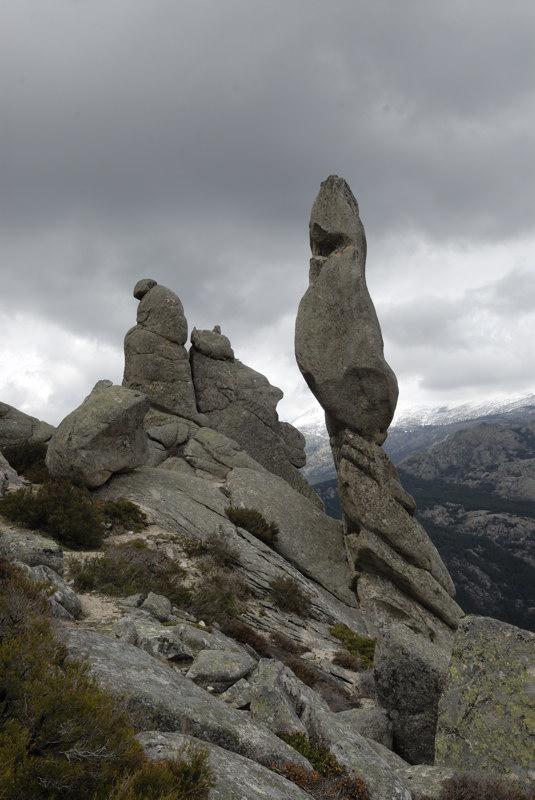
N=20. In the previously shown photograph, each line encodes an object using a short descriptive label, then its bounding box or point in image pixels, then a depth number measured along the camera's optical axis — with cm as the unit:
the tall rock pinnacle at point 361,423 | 2502
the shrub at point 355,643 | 1748
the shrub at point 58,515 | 1722
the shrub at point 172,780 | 377
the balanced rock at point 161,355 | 3819
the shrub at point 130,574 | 1307
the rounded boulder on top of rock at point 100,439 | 2195
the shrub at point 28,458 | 2331
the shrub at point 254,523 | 2508
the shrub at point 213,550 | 1897
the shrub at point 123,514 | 1998
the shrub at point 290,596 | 1923
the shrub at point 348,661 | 1548
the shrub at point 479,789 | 709
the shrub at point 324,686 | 1181
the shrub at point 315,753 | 667
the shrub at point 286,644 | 1508
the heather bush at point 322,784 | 579
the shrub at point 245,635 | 1361
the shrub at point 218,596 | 1420
